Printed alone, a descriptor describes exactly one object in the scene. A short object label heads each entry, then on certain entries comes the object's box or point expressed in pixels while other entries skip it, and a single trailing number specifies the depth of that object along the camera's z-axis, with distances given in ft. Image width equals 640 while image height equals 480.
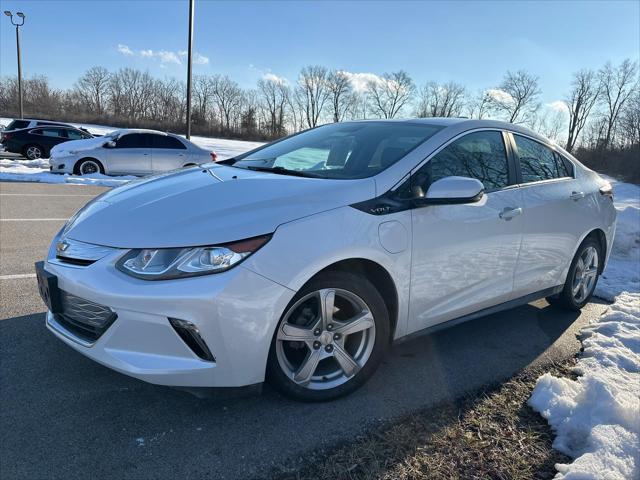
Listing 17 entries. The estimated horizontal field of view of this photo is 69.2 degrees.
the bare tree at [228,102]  235.61
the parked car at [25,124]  59.98
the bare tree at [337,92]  256.42
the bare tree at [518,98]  189.34
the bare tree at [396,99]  237.45
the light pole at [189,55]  53.52
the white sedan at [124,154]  43.32
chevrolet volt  7.04
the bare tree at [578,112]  195.21
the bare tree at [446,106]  201.05
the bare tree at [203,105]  218.59
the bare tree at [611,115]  164.70
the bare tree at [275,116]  228.65
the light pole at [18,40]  82.86
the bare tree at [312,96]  260.01
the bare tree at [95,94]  213.66
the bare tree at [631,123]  140.97
